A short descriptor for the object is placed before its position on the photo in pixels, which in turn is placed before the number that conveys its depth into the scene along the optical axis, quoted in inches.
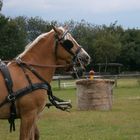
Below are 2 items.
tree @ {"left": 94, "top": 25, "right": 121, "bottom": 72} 3157.0
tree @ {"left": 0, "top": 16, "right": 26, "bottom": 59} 2972.4
